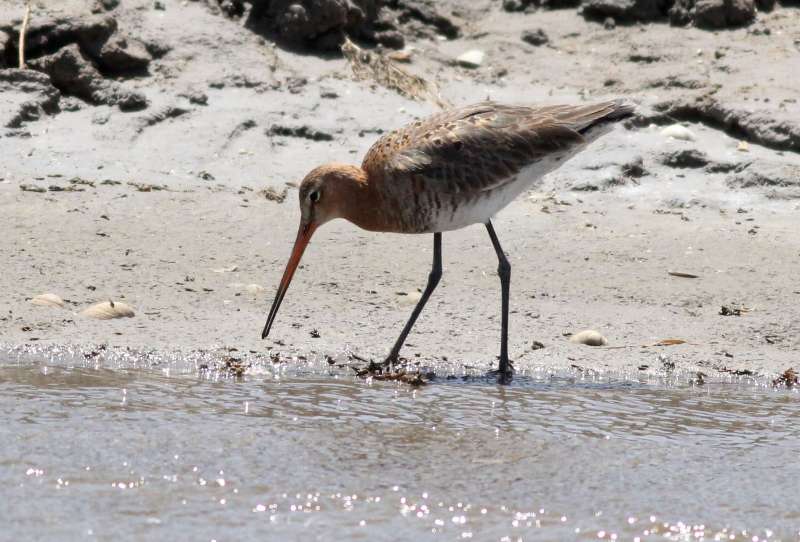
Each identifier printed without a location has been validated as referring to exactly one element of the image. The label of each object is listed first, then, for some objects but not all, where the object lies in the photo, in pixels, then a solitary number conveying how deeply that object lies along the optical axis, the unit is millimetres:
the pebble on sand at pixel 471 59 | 19922
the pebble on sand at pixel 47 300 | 13266
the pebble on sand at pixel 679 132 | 17953
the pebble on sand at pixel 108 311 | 13141
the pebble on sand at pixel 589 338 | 13211
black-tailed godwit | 12711
